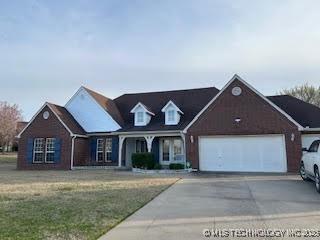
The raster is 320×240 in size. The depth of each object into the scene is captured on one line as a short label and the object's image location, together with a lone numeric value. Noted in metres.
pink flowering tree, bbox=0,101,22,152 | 34.12
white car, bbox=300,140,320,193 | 8.35
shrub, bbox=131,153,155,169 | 17.12
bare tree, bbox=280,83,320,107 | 29.54
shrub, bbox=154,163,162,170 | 17.07
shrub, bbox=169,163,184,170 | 16.53
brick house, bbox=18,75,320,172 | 15.25
